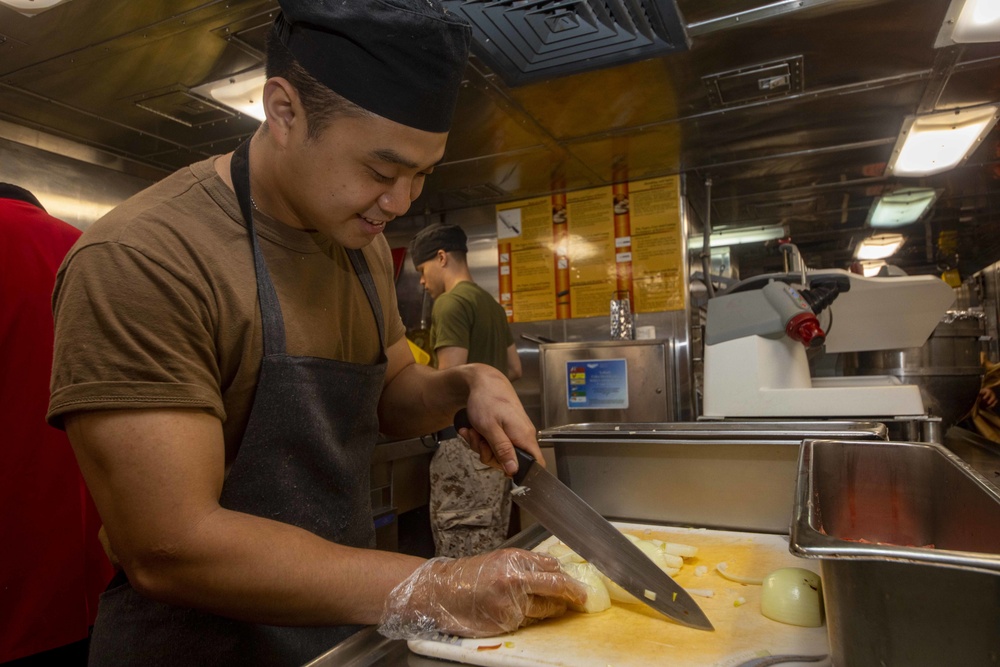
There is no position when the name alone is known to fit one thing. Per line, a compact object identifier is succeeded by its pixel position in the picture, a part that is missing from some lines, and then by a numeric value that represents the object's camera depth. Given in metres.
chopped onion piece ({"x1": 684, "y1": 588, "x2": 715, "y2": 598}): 1.08
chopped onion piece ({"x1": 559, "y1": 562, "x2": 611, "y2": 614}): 1.00
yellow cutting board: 0.84
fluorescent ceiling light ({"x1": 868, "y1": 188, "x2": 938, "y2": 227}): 4.66
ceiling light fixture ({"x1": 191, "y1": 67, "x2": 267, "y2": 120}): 2.85
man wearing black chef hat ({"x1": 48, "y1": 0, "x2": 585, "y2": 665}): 0.80
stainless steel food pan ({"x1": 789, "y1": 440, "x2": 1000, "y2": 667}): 0.51
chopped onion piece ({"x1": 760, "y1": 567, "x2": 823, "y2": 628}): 0.94
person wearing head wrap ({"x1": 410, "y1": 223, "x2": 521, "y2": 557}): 3.12
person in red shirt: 1.53
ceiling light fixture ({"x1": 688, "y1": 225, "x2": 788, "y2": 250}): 5.78
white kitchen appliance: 1.85
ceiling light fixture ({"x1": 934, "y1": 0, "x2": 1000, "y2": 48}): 2.31
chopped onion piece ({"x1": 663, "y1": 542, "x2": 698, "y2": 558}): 1.24
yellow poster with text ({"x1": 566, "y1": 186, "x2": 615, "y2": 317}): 4.36
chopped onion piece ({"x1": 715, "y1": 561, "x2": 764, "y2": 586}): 1.13
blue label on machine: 3.80
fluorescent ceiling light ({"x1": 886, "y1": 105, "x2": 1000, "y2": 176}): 3.23
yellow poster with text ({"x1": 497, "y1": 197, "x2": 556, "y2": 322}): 4.56
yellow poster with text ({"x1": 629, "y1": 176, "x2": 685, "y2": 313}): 4.16
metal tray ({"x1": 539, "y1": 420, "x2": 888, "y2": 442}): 1.33
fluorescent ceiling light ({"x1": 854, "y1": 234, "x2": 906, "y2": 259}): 6.01
